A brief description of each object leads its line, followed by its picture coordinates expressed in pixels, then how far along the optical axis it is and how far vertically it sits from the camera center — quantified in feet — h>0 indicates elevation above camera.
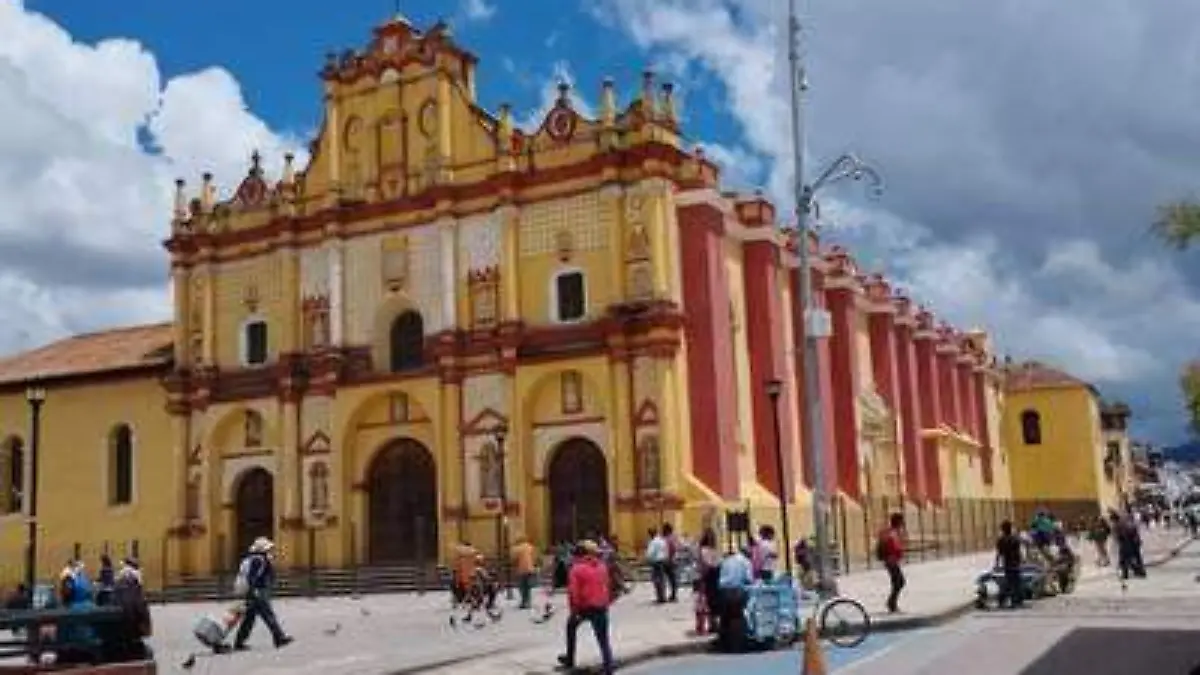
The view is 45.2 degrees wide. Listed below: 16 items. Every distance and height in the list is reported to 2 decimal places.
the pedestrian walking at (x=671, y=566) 97.04 -2.18
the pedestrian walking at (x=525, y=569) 98.12 -1.99
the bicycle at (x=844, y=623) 62.08 -4.17
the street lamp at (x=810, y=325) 88.07 +12.35
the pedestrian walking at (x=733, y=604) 65.21 -3.29
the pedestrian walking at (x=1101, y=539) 123.85 -2.13
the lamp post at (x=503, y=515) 129.39 +2.31
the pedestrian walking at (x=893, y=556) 76.69 -1.75
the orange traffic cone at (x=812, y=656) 46.85 -4.15
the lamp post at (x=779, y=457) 101.15 +5.13
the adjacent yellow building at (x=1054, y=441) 257.55 +13.62
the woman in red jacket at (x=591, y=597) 55.36 -2.31
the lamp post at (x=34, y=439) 99.42 +8.58
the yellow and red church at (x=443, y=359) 131.23 +18.59
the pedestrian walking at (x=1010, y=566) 79.36 -2.60
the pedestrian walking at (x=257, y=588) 72.43 -1.84
